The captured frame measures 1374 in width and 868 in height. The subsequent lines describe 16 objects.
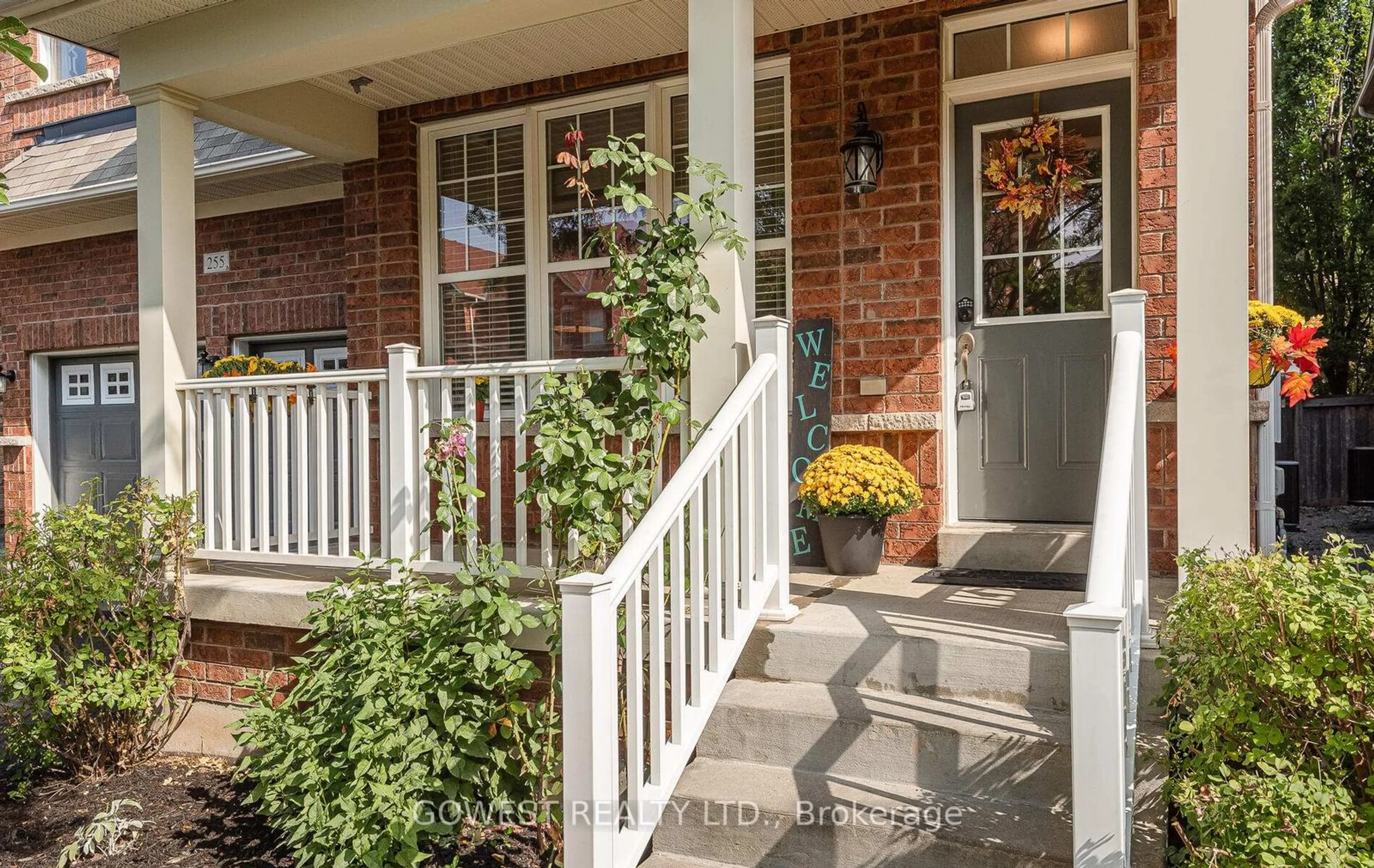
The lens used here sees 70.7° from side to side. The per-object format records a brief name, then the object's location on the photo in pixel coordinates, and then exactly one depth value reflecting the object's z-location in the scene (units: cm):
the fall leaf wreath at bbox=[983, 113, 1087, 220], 446
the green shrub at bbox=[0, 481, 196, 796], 410
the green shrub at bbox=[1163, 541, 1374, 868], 192
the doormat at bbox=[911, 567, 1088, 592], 400
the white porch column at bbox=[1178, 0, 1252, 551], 285
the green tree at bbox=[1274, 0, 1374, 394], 1548
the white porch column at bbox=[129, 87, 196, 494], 466
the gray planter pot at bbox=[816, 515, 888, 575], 432
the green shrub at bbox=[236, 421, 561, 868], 310
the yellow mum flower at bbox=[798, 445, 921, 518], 421
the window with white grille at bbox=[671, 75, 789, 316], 504
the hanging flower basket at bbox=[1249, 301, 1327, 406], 354
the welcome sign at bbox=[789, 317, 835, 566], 475
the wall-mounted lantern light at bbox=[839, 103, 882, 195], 464
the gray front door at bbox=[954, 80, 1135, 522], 441
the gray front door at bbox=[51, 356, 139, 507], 780
